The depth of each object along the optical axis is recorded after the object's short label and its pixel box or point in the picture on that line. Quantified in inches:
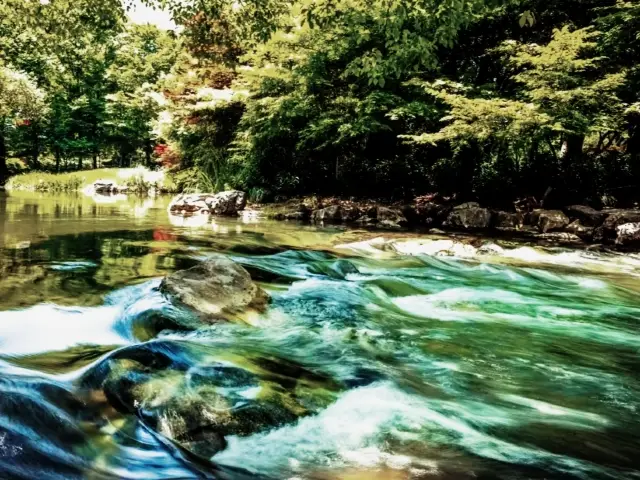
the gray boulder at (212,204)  630.5
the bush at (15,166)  1407.1
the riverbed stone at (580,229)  454.9
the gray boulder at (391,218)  534.6
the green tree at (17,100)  1163.3
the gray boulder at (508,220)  509.7
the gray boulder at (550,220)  471.0
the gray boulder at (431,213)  551.8
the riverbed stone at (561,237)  436.8
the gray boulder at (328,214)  579.2
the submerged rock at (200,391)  101.7
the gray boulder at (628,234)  419.8
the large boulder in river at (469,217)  518.0
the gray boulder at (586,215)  467.7
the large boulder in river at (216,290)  179.8
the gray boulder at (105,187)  1102.4
